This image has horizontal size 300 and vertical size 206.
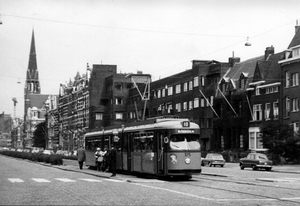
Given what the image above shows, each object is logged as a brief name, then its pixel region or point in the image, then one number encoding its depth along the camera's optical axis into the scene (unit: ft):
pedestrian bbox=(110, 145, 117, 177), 101.44
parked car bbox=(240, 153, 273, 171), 149.69
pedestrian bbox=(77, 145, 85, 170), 138.31
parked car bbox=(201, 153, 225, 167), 180.04
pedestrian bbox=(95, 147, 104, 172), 125.59
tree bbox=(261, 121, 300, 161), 177.47
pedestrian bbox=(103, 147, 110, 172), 120.37
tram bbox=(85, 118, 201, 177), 90.38
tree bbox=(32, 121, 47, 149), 564.71
